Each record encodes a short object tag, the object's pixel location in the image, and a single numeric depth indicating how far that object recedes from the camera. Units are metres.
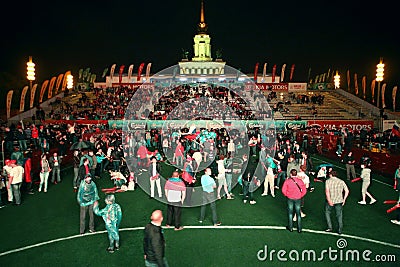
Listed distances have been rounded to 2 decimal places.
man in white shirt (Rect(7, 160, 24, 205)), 12.14
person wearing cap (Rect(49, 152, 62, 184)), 15.60
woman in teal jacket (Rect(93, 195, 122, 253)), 8.39
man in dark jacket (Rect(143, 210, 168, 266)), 6.18
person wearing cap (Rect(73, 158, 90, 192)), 11.85
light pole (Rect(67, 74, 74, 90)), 60.03
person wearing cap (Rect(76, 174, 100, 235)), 9.26
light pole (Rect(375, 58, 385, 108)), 36.22
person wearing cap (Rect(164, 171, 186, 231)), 9.91
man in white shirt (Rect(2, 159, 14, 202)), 12.10
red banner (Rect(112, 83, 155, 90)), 53.76
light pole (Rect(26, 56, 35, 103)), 34.59
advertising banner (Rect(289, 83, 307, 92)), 59.91
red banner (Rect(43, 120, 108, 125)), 37.28
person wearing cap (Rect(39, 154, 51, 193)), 14.22
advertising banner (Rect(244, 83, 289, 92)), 57.87
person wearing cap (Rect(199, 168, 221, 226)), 10.26
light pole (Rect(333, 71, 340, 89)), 63.19
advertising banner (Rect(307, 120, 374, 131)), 39.03
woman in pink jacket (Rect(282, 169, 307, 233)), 9.48
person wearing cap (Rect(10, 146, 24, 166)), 13.77
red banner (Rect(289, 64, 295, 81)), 68.95
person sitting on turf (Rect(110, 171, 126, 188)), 15.17
